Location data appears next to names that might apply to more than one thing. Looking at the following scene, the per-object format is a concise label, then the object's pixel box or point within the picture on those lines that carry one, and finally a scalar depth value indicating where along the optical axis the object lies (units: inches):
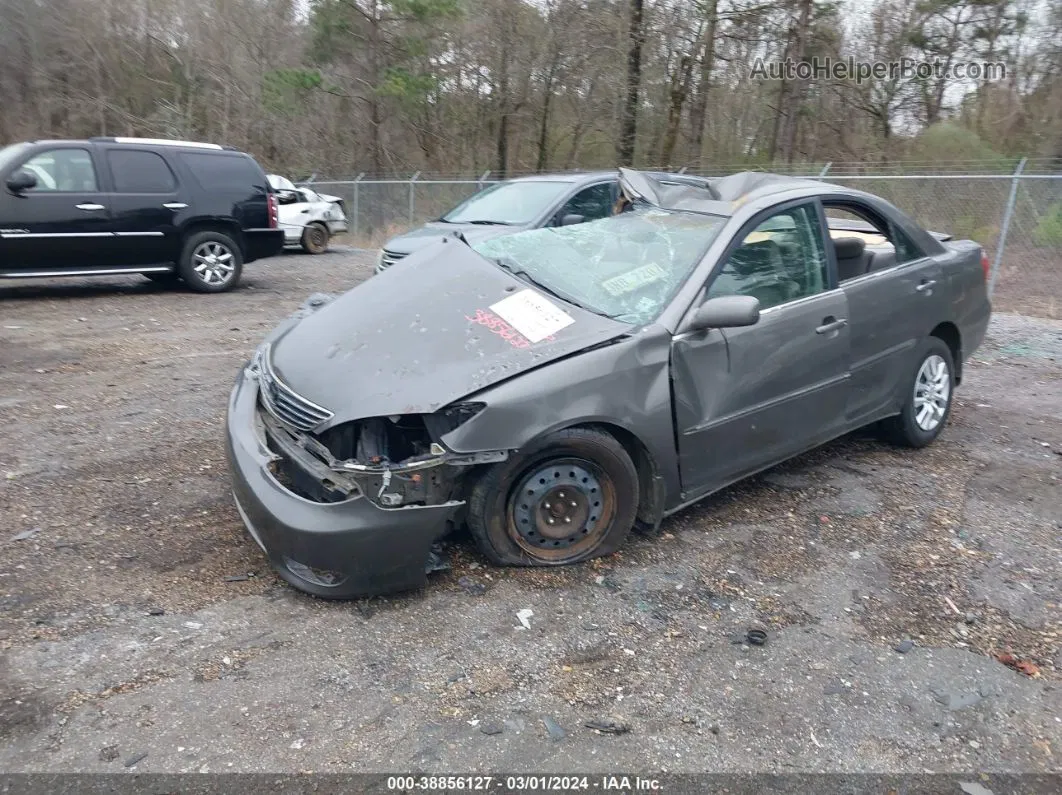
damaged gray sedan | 131.0
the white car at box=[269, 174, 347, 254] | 660.7
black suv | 369.4
